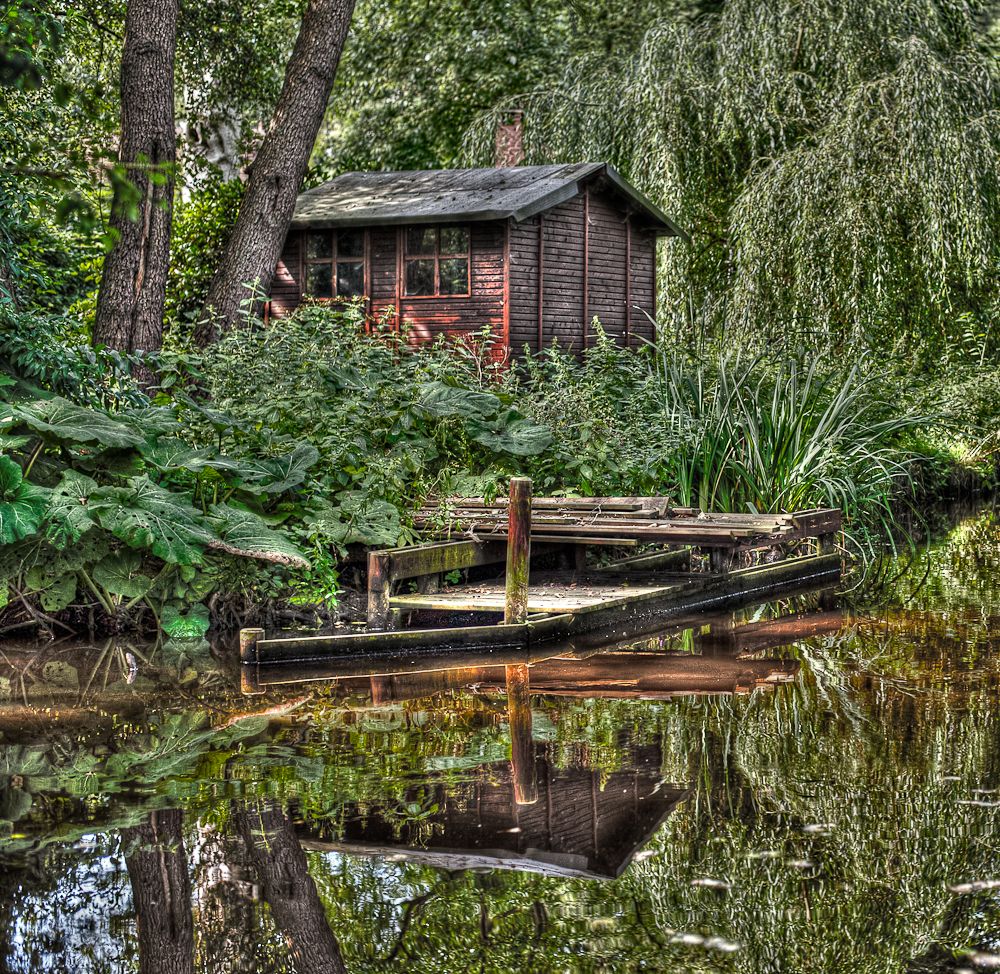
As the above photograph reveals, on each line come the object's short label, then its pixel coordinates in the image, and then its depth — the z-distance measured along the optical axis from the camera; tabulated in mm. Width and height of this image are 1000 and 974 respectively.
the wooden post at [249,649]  8281
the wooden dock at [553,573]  8656
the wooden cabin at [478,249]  19484
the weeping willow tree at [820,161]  17562
